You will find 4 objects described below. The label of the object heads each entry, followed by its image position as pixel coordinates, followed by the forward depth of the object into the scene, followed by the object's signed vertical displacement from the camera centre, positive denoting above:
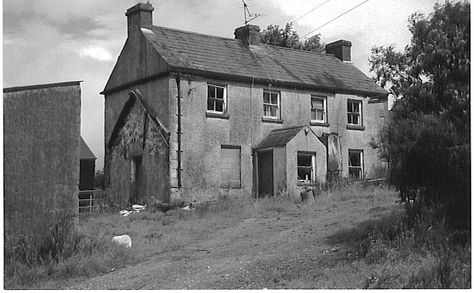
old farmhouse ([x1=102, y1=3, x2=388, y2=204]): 20.30 +1.67
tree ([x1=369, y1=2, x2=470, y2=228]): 10.45 +0.79
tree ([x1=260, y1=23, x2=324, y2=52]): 30.67 +6.20
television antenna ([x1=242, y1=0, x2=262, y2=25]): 14.74 +3.95
